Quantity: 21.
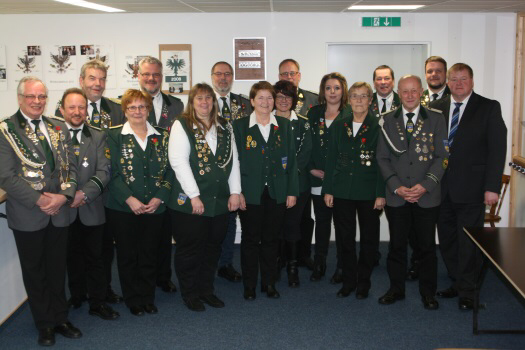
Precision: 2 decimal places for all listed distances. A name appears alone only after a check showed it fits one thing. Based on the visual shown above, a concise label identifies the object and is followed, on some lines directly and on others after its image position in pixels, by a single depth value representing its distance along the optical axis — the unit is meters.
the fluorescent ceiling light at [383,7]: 5.27
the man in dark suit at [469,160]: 3.79
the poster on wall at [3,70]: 5.81
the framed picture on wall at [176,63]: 5.80
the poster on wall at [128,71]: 5.82
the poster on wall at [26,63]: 5.82
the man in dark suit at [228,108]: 4.54
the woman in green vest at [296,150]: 4.18
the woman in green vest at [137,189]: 3.58
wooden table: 2.60
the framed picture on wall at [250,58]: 5.81
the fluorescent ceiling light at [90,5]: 4.84
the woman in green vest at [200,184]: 3.66
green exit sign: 5.80
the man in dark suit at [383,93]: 4.64
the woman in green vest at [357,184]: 3.91
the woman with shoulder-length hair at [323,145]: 4.18
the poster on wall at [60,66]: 5.82
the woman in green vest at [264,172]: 3.87
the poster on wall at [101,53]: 5.81
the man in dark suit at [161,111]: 4.12
